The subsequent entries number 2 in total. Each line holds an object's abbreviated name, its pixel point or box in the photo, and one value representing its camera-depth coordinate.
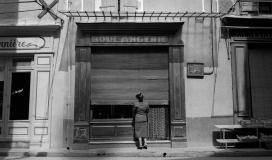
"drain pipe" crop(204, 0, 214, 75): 11.27
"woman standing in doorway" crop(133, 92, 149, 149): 10.51
